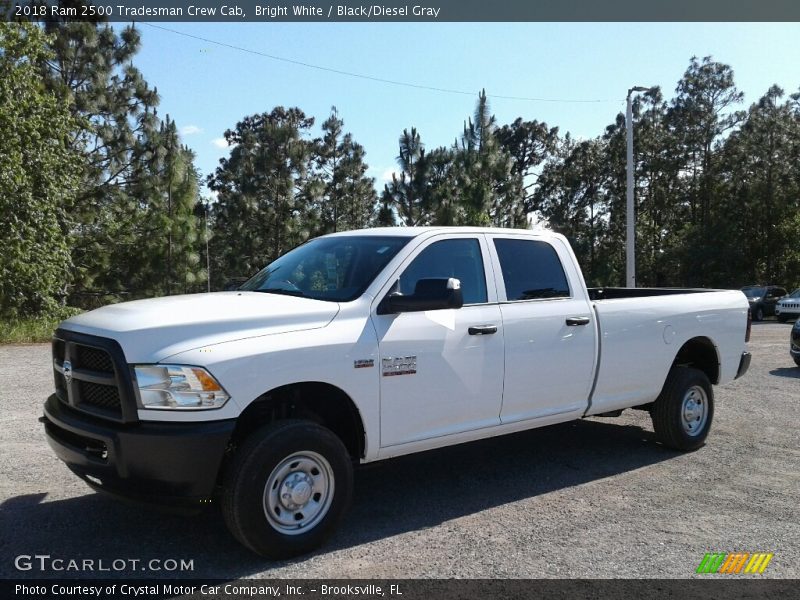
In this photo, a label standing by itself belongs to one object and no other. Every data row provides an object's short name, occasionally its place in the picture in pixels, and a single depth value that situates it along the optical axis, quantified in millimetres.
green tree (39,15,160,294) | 27781
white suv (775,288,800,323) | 27219
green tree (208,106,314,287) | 42750
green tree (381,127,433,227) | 40906
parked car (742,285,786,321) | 30500
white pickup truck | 3824
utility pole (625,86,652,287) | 27391
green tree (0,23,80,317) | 17609
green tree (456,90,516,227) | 40281
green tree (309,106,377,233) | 45875
